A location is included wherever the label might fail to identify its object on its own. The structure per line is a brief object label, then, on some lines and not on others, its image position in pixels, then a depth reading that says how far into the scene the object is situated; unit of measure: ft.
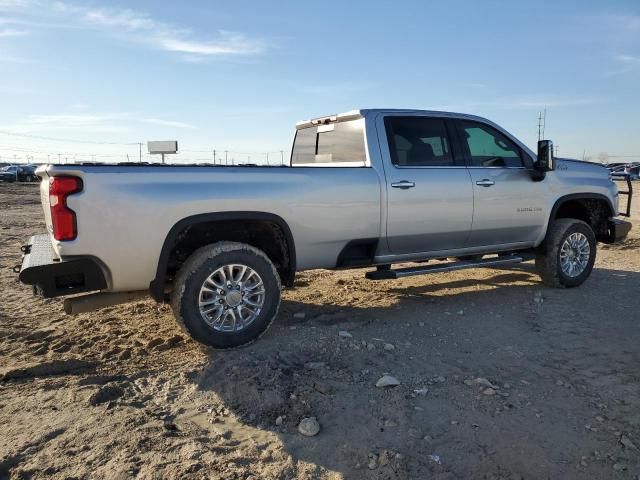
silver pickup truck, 12.46
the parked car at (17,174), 138.31
